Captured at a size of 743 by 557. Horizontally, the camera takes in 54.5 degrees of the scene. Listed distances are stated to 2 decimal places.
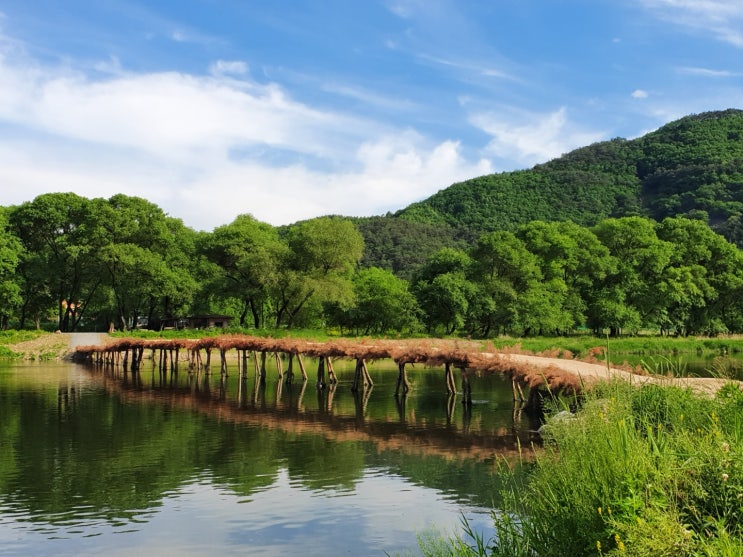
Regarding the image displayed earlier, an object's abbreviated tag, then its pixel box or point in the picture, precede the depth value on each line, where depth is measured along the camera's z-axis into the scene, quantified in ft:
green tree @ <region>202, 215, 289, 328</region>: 198.59
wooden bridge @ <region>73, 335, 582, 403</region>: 73.97
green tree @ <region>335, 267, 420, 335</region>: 216.95
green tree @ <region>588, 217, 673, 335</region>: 212.84
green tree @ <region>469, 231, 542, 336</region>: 206.18
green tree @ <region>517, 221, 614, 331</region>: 214.69
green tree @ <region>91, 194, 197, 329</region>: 214.07
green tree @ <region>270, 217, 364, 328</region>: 195.31
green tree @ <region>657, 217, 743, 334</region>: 219.61
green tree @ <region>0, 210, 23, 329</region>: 203.62
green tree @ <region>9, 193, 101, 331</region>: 220.23
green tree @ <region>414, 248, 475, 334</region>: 206.39
